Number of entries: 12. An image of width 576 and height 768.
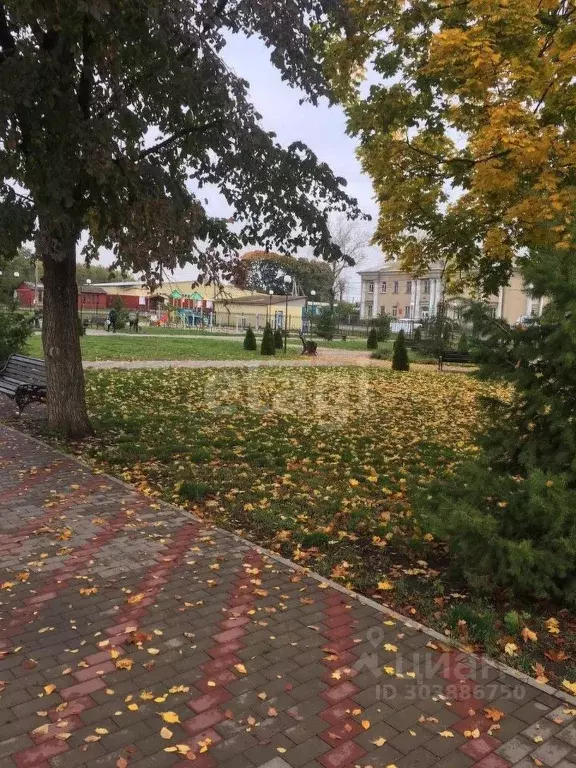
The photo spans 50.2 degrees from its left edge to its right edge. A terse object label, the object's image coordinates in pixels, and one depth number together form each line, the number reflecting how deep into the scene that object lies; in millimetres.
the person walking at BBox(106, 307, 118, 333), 32781
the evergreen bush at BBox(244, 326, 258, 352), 25609
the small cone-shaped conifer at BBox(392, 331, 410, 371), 20578
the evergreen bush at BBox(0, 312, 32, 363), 12445
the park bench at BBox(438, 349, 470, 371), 21609
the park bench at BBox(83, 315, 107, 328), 38844
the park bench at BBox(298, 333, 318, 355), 25281
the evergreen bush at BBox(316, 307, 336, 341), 38969
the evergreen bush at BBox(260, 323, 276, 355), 23844
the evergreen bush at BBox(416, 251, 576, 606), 3535
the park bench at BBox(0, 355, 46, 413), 8961
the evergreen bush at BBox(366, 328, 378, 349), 32438
